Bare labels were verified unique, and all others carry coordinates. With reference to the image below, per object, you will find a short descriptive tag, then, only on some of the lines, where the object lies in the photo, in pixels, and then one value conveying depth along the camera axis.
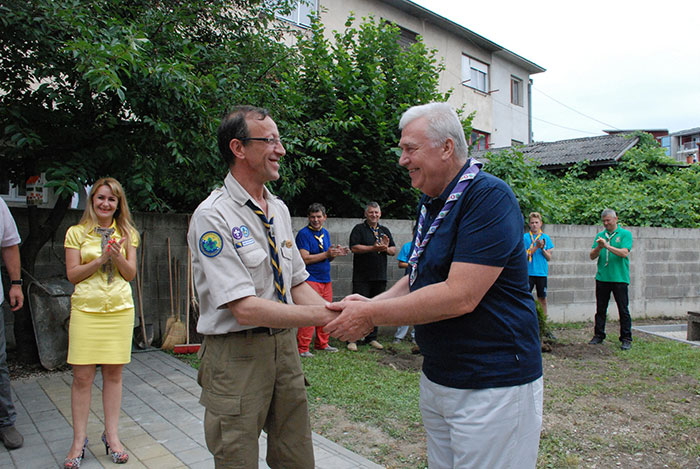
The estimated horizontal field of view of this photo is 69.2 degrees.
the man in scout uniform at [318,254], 7.07
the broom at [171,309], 7.04
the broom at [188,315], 6.70
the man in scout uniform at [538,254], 8.49
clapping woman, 3.54
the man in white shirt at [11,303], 3.82
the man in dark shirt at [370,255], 7.66
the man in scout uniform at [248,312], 2.18
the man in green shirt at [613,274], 8.02
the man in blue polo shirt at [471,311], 1.94
